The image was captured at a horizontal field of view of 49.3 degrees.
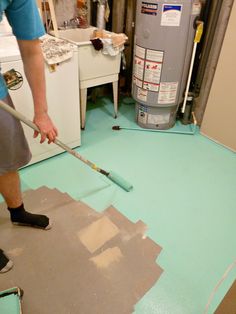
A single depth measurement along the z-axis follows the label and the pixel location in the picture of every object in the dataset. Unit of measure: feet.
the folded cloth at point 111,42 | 6.21
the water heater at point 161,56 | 5.58
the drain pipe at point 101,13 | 7.18
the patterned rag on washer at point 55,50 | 4.90
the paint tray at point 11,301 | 3.24
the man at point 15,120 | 2.74
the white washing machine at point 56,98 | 4.58
